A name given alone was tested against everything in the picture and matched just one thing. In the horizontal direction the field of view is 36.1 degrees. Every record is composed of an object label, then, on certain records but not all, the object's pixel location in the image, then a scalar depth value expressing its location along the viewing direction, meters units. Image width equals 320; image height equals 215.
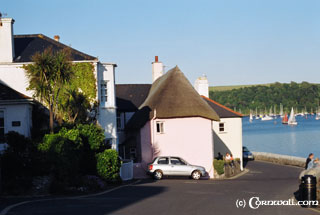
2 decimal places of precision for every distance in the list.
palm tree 27.78
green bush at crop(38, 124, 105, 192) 24.94
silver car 34.19
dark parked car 58.22
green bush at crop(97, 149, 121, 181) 28.55
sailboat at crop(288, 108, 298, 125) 183.40
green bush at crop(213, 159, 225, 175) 39.41
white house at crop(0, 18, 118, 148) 34.69
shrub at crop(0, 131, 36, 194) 23.12
